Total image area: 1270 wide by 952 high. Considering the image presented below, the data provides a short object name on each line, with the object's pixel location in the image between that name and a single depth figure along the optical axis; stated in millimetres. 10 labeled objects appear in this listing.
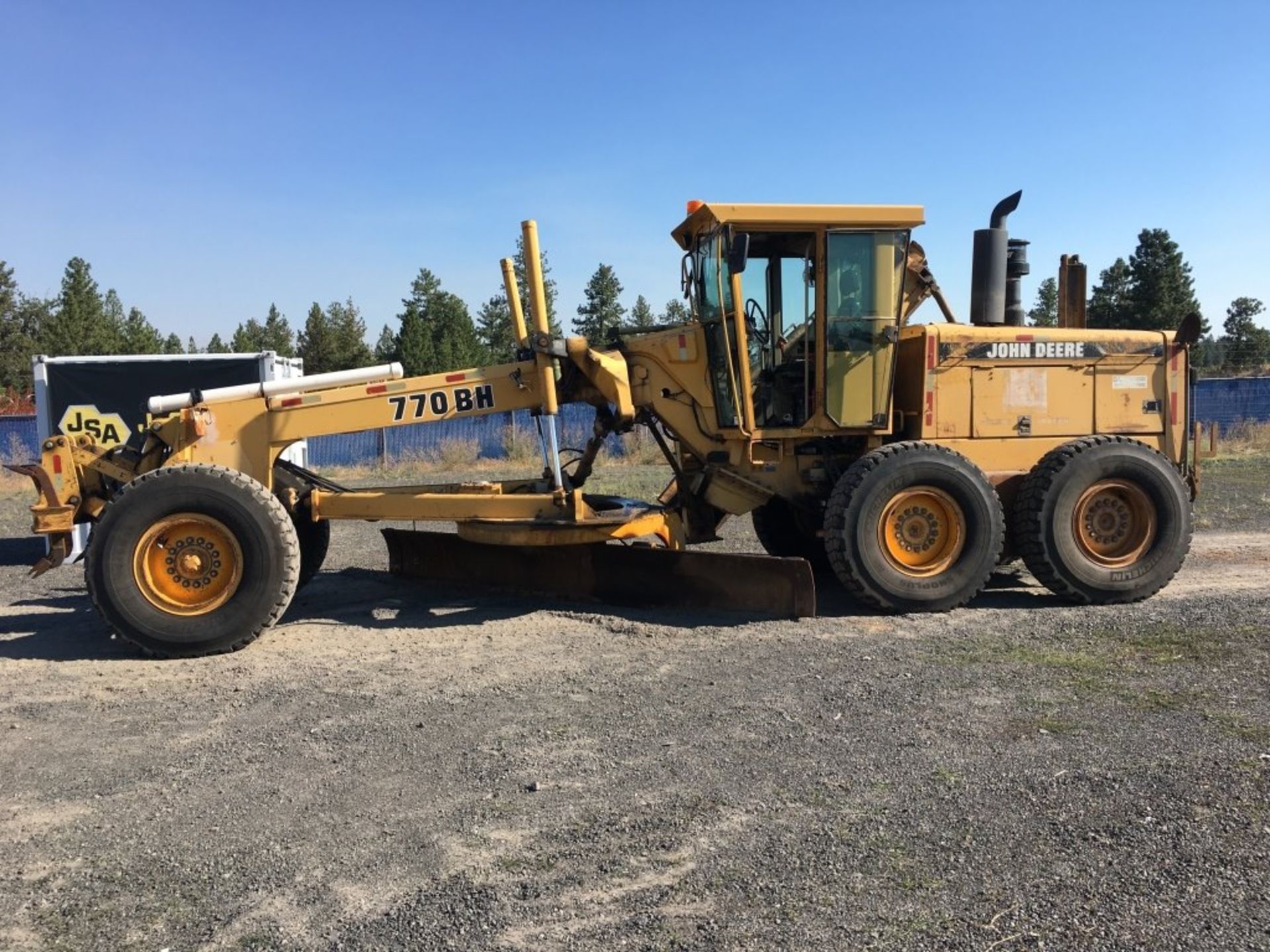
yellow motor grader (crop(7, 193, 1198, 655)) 6781
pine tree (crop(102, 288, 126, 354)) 46928
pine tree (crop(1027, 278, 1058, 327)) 56031
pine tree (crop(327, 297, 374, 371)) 48562
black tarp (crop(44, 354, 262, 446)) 11094
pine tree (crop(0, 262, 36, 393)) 47500
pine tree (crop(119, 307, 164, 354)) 46344
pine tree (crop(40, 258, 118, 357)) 42031
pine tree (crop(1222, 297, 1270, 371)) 54094
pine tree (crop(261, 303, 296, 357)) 56844
